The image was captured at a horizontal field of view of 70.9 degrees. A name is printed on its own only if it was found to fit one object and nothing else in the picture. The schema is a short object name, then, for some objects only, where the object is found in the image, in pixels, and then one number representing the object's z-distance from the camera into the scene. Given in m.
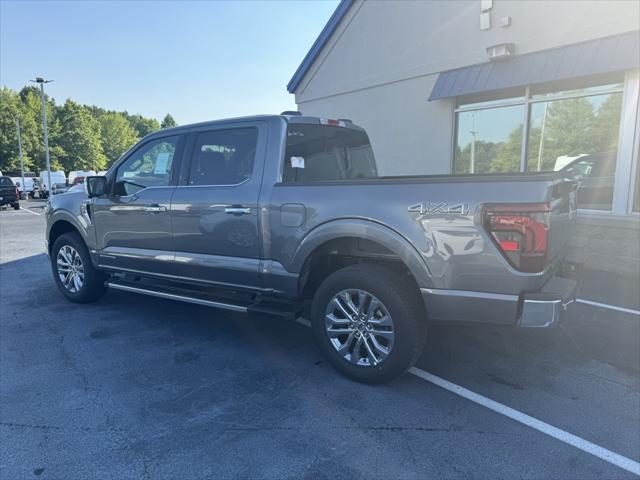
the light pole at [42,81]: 28.10
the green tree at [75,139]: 55.53
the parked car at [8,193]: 21.20
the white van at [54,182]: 32.82
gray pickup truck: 2.82
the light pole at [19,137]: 41.77
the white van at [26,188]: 34.25
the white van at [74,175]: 35.64
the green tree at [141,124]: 109.94
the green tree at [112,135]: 75.12
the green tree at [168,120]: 114.50
